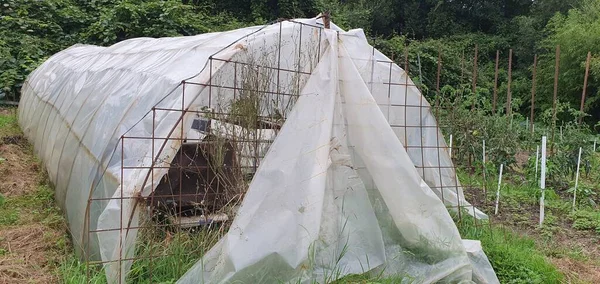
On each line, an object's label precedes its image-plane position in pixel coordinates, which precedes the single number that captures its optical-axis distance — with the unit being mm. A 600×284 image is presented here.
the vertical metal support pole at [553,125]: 6746
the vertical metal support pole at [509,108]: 7597
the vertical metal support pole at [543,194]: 4801
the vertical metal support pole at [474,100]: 7879
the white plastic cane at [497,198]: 5237
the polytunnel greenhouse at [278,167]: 2859
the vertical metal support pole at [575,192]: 5618
